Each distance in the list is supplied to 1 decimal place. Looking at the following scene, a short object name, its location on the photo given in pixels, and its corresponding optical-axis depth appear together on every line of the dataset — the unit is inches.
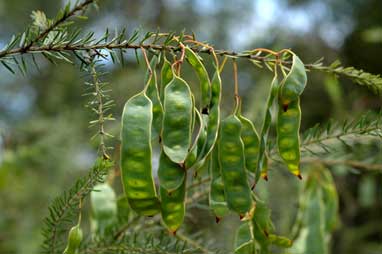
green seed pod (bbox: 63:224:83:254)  19.8
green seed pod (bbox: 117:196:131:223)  23.7
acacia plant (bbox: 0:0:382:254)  19.3
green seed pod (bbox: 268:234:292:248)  21.1
